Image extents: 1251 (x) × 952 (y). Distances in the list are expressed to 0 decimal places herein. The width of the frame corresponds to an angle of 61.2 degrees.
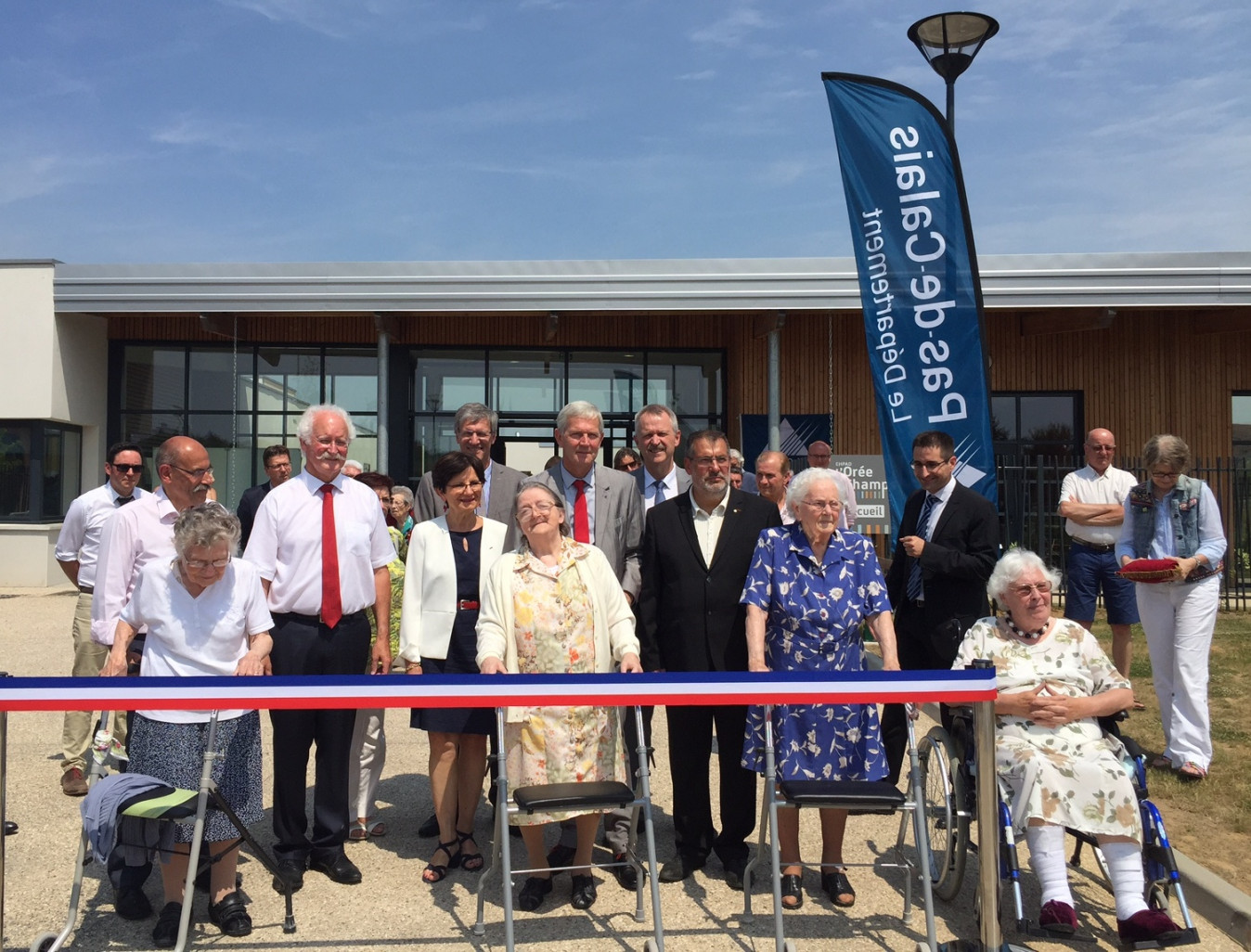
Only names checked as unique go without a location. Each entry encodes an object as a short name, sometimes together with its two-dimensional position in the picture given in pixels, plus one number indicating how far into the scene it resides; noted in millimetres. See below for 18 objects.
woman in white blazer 4641
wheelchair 3791
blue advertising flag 6582
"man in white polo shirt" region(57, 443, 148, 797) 5805
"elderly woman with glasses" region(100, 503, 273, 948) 3945
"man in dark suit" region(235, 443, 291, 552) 7199
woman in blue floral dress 4227
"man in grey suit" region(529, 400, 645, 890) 4992
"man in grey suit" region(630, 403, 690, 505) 5129
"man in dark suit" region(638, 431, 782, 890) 4594
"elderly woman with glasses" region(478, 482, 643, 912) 4211
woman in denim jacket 5762
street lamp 8508
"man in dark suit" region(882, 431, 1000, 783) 4852
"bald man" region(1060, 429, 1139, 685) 7742
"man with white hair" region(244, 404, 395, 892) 4484
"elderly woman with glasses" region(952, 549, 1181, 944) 3811
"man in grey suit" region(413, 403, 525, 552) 5191
